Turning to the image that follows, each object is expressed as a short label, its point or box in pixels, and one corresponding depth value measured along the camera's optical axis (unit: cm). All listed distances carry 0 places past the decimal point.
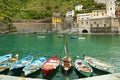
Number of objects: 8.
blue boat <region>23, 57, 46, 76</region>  1277
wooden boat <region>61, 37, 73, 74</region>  1317
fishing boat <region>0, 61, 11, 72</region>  1351
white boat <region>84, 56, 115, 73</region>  1332
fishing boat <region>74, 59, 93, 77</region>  1257
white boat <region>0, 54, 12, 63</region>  1539
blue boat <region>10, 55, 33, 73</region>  1326
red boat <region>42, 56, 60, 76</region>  1261
